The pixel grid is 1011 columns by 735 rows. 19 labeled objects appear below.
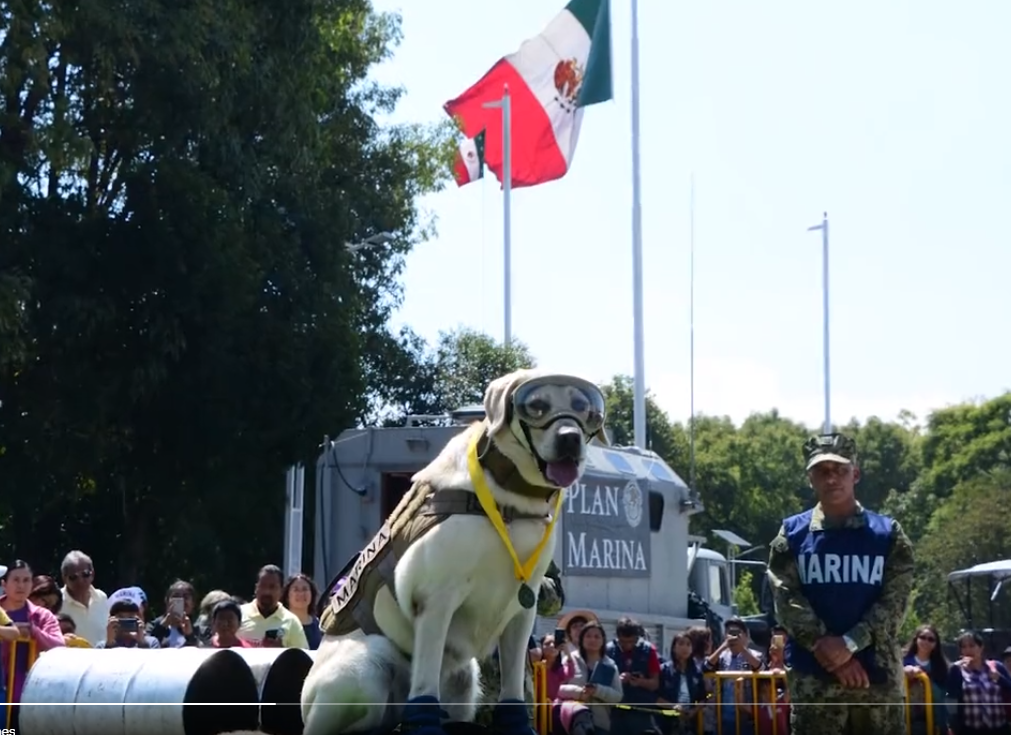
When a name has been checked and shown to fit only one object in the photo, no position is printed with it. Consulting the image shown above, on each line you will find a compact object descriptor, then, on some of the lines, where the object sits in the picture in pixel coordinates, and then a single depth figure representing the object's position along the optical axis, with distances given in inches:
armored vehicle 724.0
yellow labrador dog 244.5
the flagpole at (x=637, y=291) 1079.6
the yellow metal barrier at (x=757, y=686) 478.6
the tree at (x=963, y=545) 2256.4
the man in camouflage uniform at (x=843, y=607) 269.9
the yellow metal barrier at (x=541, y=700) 450.6
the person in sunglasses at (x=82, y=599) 486.0
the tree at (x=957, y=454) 2938.2
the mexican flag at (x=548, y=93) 1200.2
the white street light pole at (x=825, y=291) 1553.9
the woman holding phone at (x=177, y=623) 494.9
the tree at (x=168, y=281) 893.8
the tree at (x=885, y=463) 3292.3
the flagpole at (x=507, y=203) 1266.0
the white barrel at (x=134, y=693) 262.4
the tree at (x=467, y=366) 1160.2
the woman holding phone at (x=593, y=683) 481.1
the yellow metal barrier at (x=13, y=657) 383.5
